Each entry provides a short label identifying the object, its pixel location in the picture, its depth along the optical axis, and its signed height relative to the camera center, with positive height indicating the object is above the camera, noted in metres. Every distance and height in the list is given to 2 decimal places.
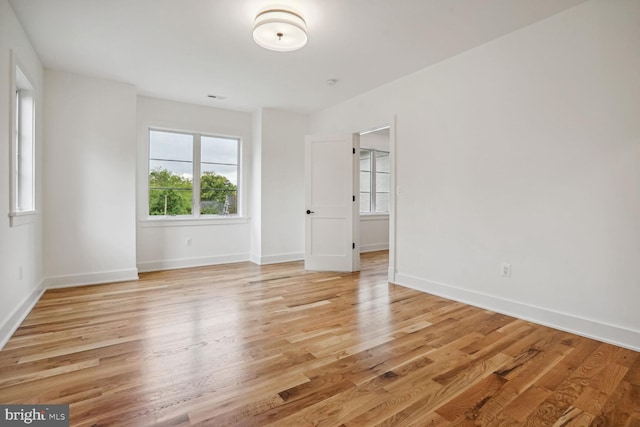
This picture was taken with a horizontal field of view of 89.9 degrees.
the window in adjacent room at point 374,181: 7.07 +0.68
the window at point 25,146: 3.23 +0.64
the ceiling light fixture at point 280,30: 2.47 +1.44
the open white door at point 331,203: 4.85 +0.12
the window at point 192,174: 4.95 +0.58
